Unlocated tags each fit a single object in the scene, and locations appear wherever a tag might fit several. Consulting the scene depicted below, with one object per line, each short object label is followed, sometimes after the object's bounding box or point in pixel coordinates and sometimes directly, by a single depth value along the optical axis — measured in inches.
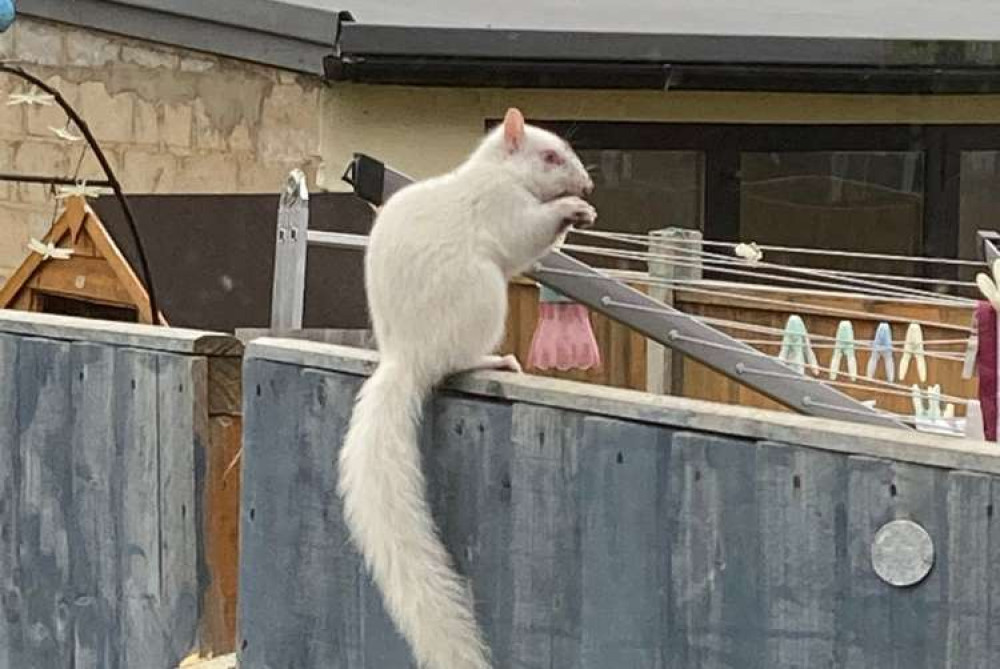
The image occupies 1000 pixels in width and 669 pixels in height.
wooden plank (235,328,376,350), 171.3
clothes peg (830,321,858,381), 212.8
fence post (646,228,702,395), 260.2
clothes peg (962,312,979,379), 139.1
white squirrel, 123.0
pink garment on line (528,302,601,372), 187.0
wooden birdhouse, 231.5
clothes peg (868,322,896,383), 211.0
